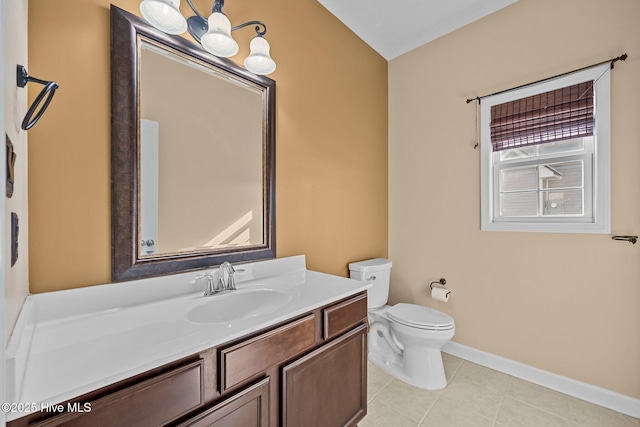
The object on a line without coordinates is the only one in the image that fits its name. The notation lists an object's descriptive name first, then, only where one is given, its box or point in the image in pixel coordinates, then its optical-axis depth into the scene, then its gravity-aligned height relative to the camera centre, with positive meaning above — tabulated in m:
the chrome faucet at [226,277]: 1.25 -0.28
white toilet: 1.83 -0.84
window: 1.71 +0.41
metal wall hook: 1.58 -0.14
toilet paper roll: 2.19 -0.64
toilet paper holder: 2.32 -0.57
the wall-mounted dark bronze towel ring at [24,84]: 0.72 +0.34
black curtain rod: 1.61 +0.92
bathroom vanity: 0.60 -0.40
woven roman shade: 1.76 +0.67
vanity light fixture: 1.08 +0.81
